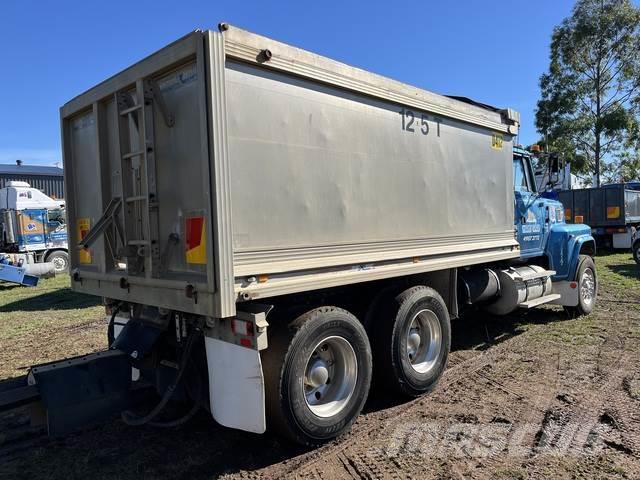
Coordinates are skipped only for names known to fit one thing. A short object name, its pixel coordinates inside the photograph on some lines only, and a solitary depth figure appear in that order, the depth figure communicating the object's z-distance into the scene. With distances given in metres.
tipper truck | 3.41
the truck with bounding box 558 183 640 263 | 19.91
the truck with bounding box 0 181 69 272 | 17.78
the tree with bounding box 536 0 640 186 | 27.12
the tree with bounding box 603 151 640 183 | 30.39
